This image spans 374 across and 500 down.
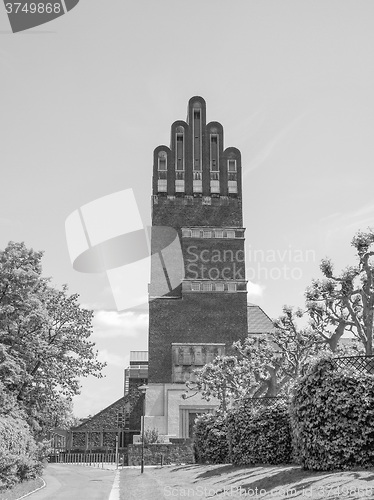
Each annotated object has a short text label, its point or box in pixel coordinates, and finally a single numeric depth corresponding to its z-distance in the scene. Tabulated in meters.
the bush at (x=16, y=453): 22.72
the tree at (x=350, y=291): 20.48
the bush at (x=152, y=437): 51.38
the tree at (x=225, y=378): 39.00
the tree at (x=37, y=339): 29.52
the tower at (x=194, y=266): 58.38
